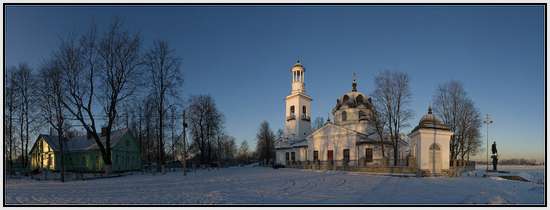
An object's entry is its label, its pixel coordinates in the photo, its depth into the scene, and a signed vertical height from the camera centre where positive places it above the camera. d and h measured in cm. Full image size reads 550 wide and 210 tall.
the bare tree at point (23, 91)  3047 +226
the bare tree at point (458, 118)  3638 -11
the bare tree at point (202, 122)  4928 -61
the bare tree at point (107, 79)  2495 +276
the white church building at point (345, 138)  2691 -225
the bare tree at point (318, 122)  9612 -128
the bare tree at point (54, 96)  2325 +142
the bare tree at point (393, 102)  3272 +136
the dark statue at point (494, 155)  3597 -380
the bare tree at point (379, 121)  3356 -36
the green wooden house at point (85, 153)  3778 -389
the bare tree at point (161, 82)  2944 +289
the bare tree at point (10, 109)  3005 +75
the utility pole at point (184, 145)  2715 -207
